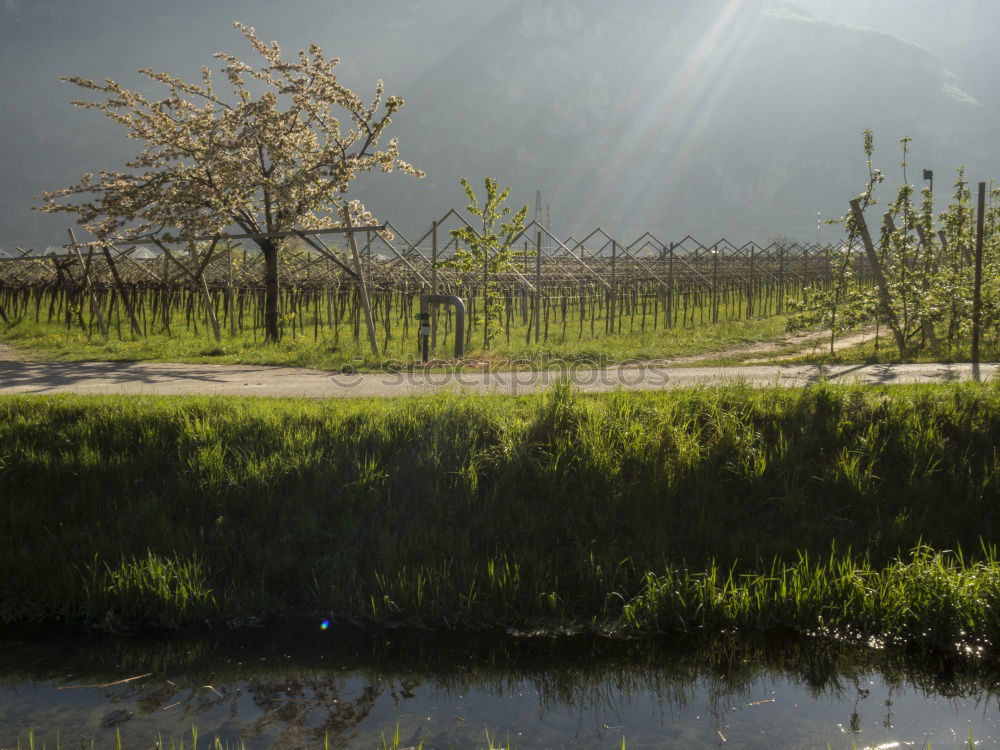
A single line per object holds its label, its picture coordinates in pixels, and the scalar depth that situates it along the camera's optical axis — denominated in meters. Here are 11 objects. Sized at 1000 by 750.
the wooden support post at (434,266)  15.05
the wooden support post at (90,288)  18.19
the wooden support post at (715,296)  24.11
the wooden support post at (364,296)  13.77
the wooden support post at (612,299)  20.95
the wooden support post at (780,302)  30.62
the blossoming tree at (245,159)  17.00
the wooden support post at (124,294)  17.80
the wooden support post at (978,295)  10.69
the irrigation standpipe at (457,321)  12.27
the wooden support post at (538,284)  16.55
